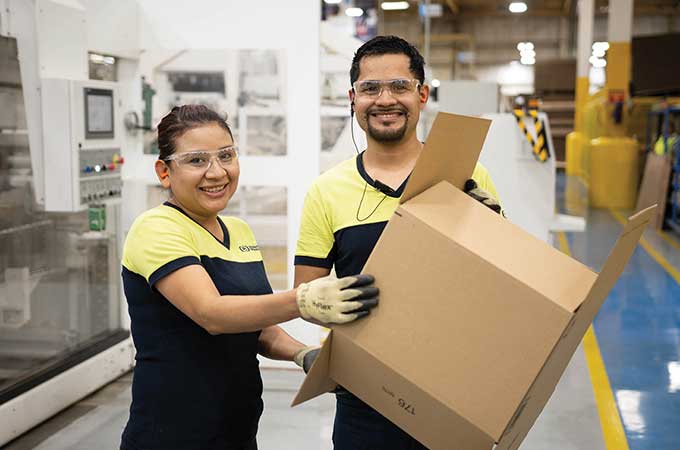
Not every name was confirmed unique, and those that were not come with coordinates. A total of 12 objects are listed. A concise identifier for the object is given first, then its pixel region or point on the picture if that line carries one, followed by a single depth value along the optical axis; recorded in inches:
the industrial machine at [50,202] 137.6
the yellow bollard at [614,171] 465.4
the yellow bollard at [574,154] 680.1
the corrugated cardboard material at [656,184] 372.2
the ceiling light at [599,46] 908.6
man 72.2
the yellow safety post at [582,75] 616.4
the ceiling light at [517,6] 683.4
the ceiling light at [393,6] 380.8
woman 59.4
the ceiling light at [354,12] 552.2
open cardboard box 55.8
